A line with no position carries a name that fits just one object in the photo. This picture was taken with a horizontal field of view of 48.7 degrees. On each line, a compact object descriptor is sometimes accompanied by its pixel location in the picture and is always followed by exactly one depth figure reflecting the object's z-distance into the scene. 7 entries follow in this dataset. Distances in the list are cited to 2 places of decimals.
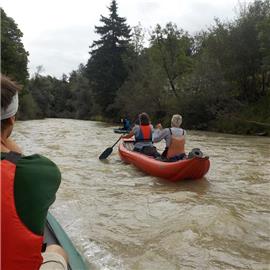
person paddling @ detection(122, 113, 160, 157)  5.92
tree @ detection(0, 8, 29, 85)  22.04
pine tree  24.13
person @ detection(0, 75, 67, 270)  1.01
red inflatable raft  4.72
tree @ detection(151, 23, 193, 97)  19.24
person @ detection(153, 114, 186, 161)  5.04
